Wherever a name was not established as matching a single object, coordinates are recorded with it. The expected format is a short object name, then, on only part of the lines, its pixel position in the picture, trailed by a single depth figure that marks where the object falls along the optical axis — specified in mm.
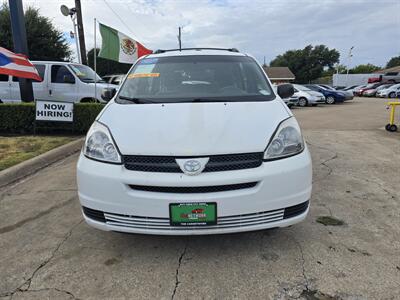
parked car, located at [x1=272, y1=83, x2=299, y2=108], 19200
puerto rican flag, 7707
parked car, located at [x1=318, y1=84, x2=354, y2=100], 23008
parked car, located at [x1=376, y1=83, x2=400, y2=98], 31822
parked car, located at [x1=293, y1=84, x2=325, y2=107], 19656
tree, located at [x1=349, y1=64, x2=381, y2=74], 88375
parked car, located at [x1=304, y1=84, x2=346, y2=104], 21719
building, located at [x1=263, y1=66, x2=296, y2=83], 65125
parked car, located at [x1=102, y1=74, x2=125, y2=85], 16850
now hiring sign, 7477
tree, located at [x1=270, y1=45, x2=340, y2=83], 75250
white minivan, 2350
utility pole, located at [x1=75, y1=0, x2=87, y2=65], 14617
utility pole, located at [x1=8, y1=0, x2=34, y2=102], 8453
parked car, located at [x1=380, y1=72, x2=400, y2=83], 47094
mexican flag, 8742
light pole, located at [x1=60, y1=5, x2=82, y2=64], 13281
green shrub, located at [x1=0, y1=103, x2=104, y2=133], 7805
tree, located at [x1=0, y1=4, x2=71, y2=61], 19562
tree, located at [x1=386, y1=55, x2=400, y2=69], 97200
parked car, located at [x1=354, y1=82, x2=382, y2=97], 37219
